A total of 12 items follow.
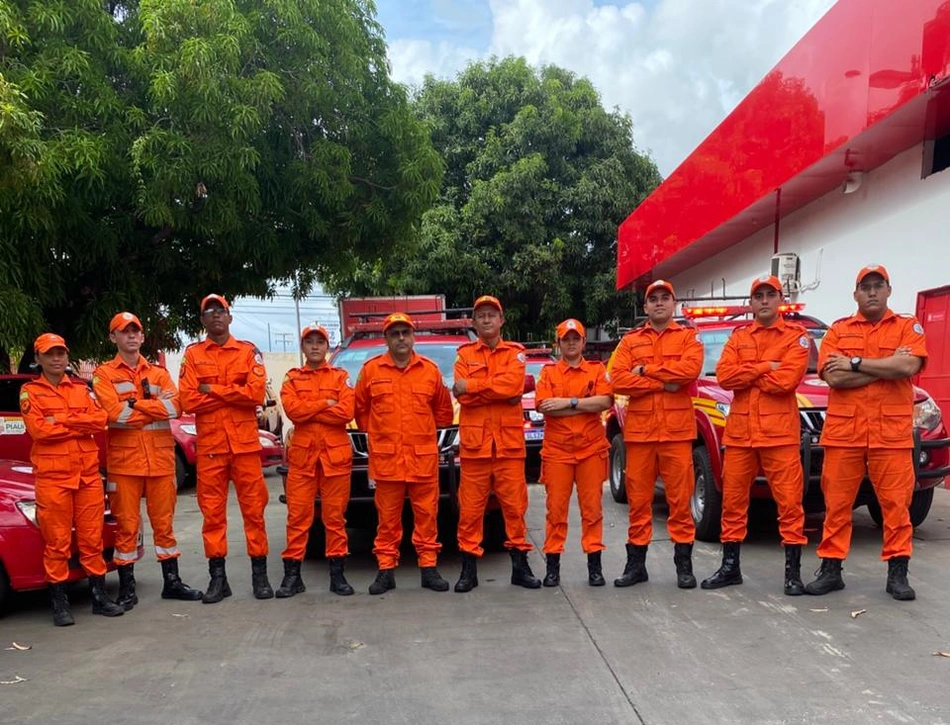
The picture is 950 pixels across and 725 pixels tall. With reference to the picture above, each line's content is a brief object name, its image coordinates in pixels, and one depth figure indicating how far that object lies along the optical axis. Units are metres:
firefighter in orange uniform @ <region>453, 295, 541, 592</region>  5.02
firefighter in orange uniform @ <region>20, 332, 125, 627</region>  4.59
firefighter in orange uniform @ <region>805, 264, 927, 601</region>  4.64
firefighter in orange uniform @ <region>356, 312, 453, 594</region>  5.04
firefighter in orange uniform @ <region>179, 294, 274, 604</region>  5.00
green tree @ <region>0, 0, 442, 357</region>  7.67
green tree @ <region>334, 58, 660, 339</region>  18.62
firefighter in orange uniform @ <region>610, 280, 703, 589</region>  5.02
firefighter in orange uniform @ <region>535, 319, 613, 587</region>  5.05
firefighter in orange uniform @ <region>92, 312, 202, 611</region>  4.86
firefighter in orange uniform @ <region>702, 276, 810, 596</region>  4.84
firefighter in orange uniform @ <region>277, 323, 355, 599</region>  5.07
